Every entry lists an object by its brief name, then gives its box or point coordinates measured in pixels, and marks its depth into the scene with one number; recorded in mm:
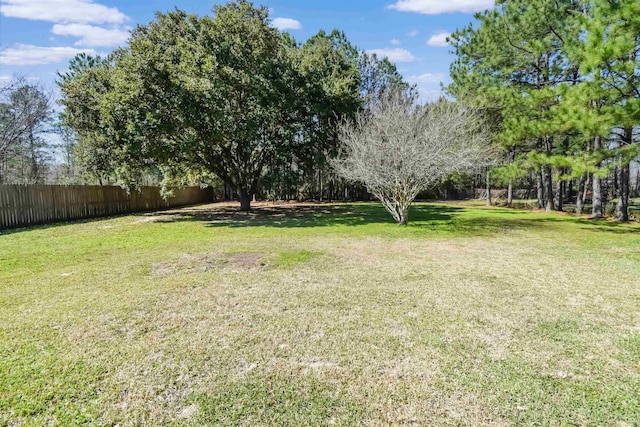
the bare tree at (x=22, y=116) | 15148
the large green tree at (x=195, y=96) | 11125
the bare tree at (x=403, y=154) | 10172
